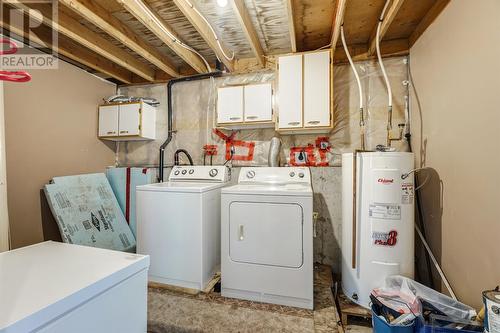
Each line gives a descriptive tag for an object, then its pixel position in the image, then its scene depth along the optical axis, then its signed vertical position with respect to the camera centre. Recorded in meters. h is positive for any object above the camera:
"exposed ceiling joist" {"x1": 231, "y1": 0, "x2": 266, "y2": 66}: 1.92 +1.30
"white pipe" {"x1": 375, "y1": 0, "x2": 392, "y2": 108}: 1.94 +1.25
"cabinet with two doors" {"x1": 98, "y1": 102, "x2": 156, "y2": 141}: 3.06 +0.56
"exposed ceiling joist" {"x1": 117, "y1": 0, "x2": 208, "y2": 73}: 1.88 +1.28
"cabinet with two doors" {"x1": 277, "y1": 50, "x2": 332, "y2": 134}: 2.42 +0.75
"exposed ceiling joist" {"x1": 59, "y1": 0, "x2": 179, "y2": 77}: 1.89 +1.28
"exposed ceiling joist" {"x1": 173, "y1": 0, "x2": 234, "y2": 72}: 1.85 +1.26
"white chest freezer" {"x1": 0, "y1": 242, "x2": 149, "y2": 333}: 0.72 -0.45
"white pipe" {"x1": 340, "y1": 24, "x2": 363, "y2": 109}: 2.40 +0.75
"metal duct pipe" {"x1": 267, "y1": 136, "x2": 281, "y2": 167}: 2.74 +0.12
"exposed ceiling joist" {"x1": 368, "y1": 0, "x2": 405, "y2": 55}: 1.84 +1.26
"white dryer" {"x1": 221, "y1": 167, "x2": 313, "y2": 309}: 1.89 -0.70
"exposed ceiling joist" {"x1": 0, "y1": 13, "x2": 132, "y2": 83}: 2.27 +1.28
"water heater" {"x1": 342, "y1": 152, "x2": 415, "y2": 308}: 1.87 -0.48
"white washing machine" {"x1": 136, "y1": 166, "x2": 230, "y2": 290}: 2.15 -0.67
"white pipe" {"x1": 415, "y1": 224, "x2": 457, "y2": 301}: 1.75 -0.86
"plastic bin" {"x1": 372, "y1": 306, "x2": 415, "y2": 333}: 1.45 -1.06
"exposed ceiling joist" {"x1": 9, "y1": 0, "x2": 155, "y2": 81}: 1.99 +1.27
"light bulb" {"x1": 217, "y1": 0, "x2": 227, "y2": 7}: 1.85 +1.29
